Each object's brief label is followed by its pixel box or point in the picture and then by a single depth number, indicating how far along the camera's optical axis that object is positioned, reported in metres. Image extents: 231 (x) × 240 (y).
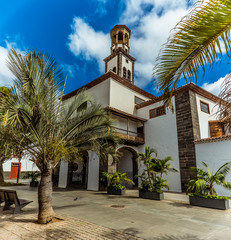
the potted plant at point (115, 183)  11.25
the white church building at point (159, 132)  12.64
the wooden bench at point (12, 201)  5.82
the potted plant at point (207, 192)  7.18
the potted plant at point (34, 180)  16.58
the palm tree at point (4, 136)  5.10
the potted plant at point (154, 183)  9.53
